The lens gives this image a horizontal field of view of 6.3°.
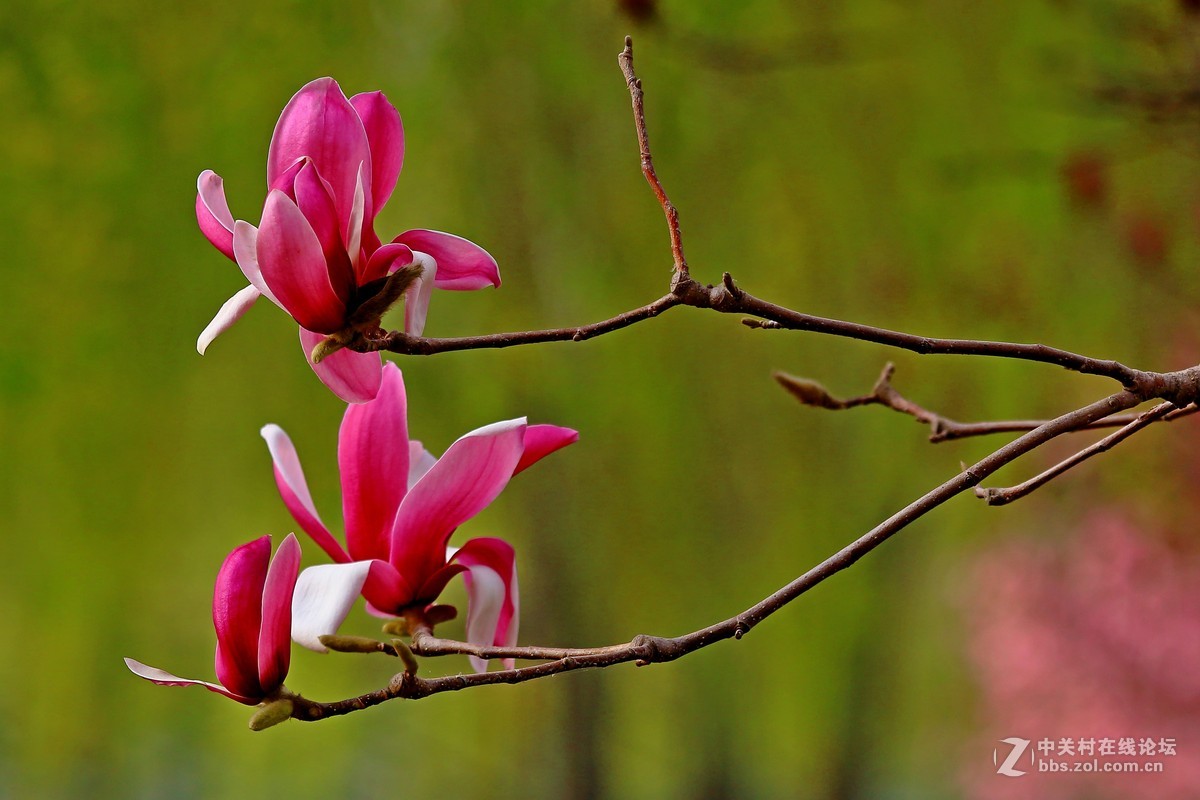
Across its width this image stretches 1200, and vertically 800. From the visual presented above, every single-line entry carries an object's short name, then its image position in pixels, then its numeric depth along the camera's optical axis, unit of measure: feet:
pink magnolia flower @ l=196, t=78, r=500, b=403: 10.40
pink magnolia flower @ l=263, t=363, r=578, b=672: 10.56
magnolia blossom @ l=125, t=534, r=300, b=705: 10.43
